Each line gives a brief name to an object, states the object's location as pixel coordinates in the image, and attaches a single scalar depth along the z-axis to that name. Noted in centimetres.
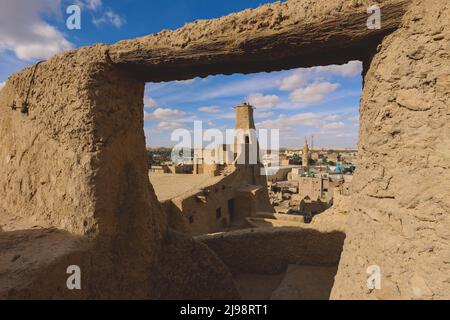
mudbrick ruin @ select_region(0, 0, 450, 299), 216
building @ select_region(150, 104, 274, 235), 1120
